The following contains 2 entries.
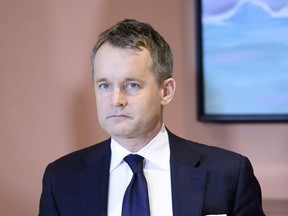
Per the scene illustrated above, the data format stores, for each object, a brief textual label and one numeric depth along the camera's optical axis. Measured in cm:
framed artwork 392
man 338
